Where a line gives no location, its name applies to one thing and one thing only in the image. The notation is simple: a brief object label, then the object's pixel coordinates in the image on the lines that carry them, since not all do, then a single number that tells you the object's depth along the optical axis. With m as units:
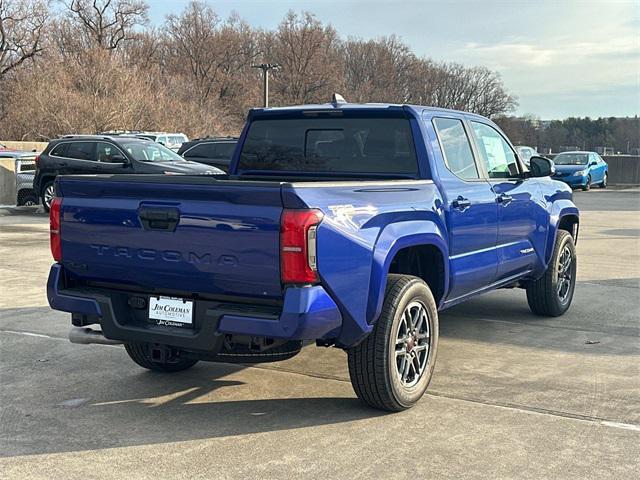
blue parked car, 29.75
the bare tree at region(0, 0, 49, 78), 49.88
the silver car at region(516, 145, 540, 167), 34.41
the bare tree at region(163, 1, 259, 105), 72.12
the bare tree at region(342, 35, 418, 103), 98.68
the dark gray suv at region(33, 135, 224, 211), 16.22
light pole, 39.62
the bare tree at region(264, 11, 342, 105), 78.06
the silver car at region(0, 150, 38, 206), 19.41
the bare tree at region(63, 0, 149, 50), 57.00
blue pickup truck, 3.85
